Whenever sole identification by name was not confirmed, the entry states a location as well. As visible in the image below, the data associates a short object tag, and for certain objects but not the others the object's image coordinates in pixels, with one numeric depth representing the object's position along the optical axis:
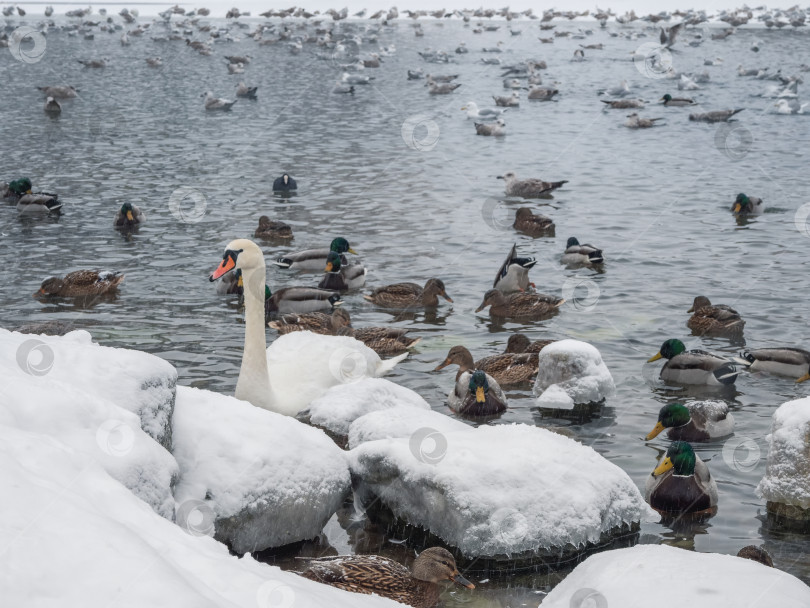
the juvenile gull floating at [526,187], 20.41
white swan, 8.59
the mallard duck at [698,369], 10.38
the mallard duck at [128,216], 16.97
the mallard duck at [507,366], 10.47
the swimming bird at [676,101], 35.72
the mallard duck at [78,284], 13.15
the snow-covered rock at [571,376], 9.67
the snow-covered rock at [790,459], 7.44
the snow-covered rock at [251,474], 6.31
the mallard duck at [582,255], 14.98
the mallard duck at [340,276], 13.84
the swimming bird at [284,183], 20.69
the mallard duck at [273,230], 16.75
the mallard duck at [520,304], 12.85
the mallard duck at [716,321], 11.88
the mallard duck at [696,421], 8.76
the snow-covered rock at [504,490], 6.46
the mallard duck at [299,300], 13.05
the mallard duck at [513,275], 13.62
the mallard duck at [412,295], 13.08
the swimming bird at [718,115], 31.22
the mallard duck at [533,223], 17.39
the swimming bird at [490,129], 29.38
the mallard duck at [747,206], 18.31
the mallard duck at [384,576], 5.76
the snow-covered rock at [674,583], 5.02
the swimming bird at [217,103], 34.16
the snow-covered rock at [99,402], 4.58
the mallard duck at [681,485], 7.45
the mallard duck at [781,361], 10.27
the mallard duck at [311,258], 14.91
